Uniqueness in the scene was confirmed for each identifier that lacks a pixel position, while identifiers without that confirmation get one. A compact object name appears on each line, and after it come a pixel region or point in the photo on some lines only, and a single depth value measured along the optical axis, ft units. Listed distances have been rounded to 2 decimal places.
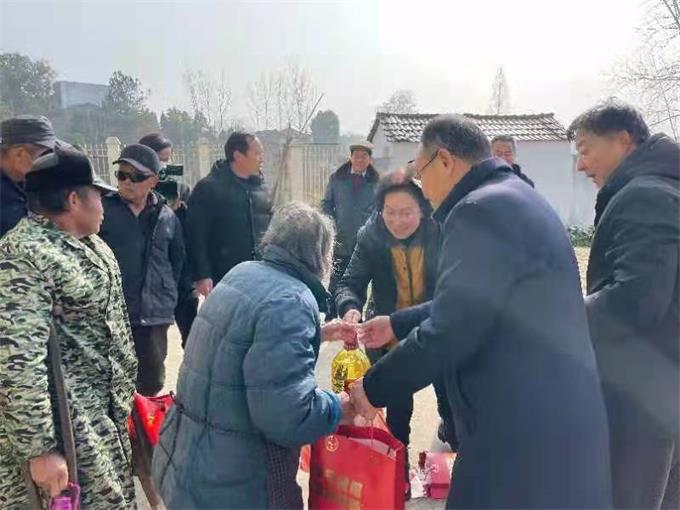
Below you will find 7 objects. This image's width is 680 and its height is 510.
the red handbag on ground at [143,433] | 8.28
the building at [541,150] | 51.47
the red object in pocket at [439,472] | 10.77
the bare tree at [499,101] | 158.61
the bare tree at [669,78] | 60.18
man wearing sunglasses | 11.12
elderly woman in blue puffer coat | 5.67
